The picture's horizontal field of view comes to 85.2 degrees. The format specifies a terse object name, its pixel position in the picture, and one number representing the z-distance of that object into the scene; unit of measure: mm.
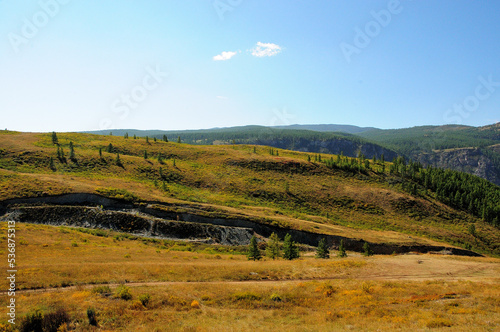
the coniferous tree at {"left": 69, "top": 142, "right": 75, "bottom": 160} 76144
